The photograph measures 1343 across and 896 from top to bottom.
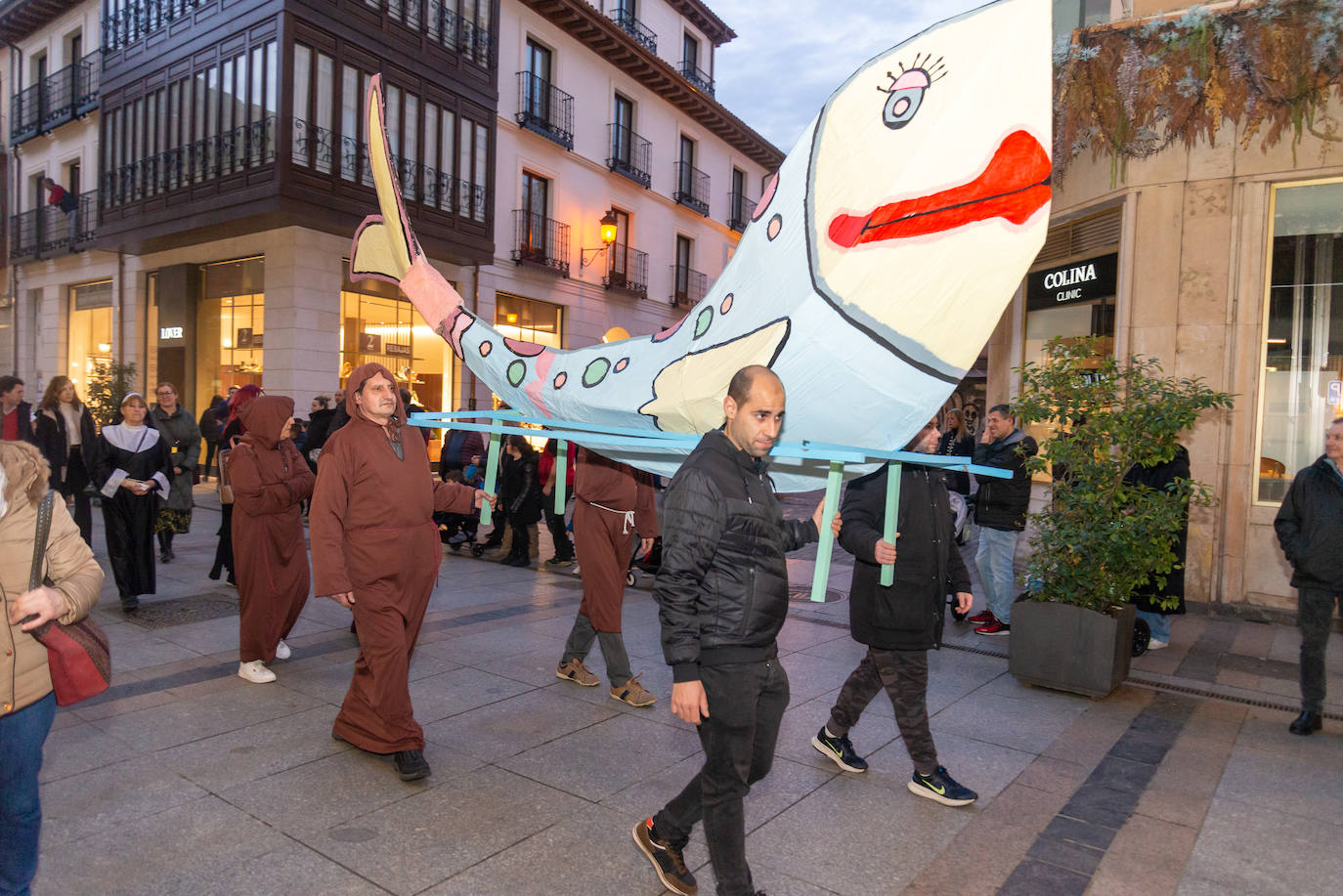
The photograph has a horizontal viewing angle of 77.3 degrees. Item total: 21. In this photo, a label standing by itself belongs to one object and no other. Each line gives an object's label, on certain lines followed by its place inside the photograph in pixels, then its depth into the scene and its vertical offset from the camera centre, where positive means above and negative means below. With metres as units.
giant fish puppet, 2.25 +0.52
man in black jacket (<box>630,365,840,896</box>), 2.71 -0.61
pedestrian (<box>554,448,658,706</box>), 5.12 -0.80
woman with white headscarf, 7.00 -0.76
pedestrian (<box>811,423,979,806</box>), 3.91 -0.80
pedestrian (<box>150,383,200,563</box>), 8.66 -0.50
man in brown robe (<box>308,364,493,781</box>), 3.97 -0.66
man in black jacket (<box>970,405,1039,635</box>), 6.79 -0.67
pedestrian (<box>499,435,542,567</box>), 9.93 -0.87
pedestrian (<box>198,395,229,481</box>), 15.97 -0.30
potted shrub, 5.47 -0.56
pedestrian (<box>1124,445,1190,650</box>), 6.45 -1.17
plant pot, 5.46 -1.42
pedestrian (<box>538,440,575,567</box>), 9.93 -1.27
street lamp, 21.48 +4.93
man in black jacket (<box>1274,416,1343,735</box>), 4.83 -0.66
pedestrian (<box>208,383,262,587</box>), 7.87 -1.20
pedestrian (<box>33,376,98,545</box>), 8.32 -0.39
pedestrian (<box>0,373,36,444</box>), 7.82 -0.11
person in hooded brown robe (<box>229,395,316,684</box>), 5.32 -0.80
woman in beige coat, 2.42 -0.76
